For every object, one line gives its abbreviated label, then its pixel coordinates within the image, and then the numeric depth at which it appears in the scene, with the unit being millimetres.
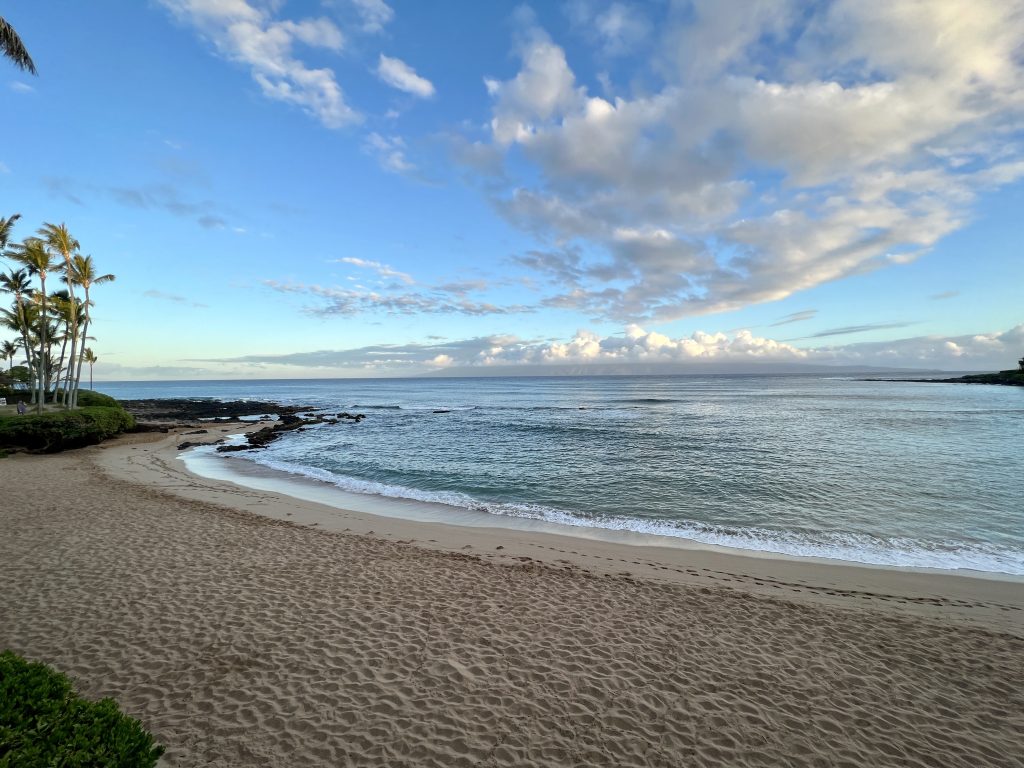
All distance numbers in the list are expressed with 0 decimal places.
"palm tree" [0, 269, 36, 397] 32750
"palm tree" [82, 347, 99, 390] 55975
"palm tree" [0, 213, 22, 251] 25317
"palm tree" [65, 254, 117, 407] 33000
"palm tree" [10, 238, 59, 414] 29516
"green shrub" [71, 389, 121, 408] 39844
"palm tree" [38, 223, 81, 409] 30531
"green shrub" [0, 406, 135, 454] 23531
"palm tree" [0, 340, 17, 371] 56656
